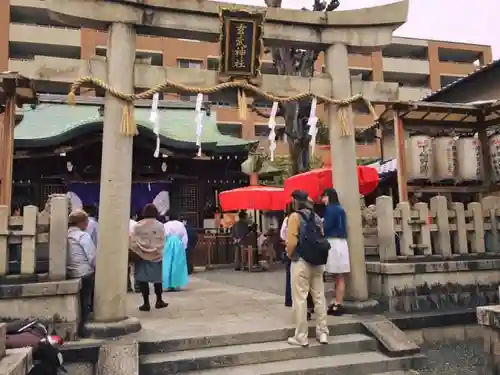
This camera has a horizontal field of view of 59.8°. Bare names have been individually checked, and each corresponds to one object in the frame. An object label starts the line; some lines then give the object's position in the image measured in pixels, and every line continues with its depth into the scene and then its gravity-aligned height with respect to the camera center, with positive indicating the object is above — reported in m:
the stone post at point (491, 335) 4.60 -1.12
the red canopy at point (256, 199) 13.53 +1.16
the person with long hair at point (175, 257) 10.05 -0.46
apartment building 29.52 +14.09
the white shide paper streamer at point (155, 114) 6.73 +1.94
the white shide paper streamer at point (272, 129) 7.54 +1.87
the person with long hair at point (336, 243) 6.75 -0.14
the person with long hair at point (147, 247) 7.39 -0.17
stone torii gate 6.02 +2.74
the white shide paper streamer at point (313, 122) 7.67 +1.99
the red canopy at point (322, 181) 8.89 +1.12
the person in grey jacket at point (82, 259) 6.00 -0.28
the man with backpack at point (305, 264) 5.52 -0.38
